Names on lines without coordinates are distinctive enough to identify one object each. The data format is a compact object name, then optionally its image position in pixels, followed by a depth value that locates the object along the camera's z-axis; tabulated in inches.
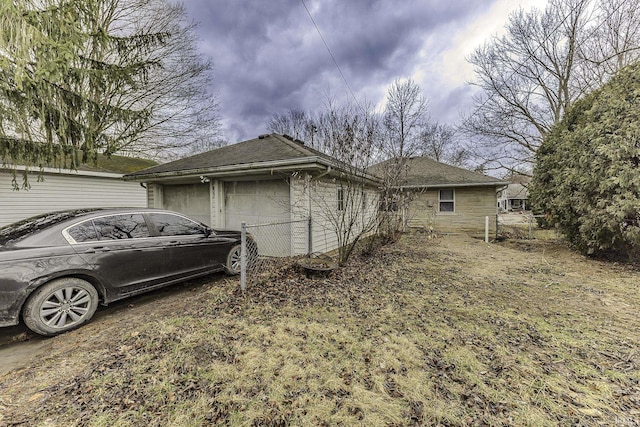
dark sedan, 110.6
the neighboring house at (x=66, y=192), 325.7
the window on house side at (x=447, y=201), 548.7
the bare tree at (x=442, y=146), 925.8
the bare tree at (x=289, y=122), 891.4
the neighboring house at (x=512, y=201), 1566.4
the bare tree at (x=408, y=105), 604.4
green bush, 210.7
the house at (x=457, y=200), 515.8
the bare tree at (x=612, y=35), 347.6
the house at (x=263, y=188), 241.3
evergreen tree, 160.2
